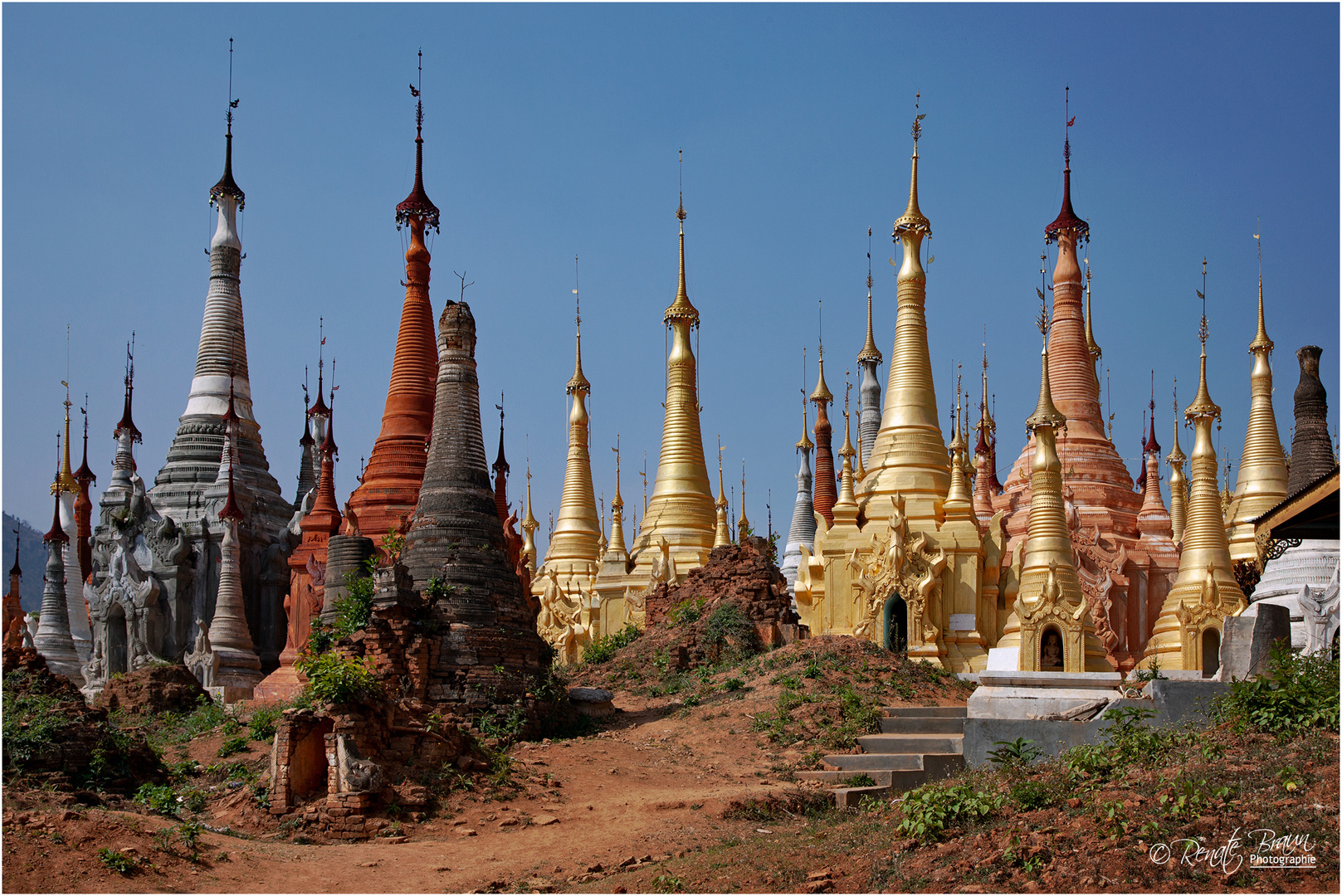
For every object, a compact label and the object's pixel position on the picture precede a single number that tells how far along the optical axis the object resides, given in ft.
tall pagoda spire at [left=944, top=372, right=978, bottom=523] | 97.81
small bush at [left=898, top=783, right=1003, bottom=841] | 35.70
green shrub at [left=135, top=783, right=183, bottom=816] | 50.42
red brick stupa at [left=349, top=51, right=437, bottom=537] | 99.19
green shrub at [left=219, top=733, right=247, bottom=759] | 63.72
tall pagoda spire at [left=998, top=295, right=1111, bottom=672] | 86.94
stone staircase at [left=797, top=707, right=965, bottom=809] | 54.95
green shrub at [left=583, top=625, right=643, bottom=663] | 95.71
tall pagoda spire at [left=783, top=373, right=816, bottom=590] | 149.59
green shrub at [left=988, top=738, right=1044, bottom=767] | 42.42
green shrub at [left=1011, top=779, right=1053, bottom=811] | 35.73
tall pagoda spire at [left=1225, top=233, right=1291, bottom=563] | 101.65
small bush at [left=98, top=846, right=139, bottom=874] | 38.37
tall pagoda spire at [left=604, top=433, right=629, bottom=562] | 122.11
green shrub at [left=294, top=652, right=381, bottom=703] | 52.70
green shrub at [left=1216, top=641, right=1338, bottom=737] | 35.70
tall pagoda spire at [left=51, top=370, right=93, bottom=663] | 120.16
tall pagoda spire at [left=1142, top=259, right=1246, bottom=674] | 90.79
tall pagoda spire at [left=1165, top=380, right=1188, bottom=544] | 111.24
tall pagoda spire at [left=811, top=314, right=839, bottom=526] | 141.49
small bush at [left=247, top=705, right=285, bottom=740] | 66.23
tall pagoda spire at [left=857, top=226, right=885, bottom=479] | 135.33
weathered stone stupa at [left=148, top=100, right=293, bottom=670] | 121.60
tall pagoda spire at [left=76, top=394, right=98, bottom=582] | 136.36
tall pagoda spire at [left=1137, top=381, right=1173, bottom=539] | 113.60
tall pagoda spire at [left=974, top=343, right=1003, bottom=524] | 116.47
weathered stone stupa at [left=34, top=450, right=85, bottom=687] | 112.78
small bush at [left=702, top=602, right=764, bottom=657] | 87.81
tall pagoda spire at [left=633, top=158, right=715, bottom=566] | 117.60
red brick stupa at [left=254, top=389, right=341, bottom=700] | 101.65
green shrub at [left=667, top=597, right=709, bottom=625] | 92.53
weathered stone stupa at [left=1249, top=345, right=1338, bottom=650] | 70.08
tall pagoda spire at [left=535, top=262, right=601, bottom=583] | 134.62
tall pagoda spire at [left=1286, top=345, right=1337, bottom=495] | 74.23
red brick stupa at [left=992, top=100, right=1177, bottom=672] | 107.14
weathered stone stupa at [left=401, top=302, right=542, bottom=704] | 67.56
